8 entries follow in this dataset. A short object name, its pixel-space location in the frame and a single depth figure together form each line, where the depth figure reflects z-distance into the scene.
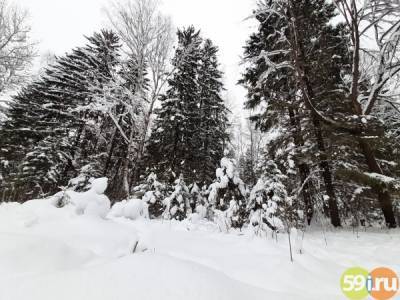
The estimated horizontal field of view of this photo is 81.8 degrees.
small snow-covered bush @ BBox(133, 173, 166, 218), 9.74
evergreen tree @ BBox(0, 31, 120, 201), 12.56
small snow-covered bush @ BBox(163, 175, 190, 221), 8.19
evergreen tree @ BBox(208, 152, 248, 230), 5.98
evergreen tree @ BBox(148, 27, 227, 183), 13.66
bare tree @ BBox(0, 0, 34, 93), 14.97
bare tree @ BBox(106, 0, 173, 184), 10.76
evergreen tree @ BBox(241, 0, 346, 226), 7.05
